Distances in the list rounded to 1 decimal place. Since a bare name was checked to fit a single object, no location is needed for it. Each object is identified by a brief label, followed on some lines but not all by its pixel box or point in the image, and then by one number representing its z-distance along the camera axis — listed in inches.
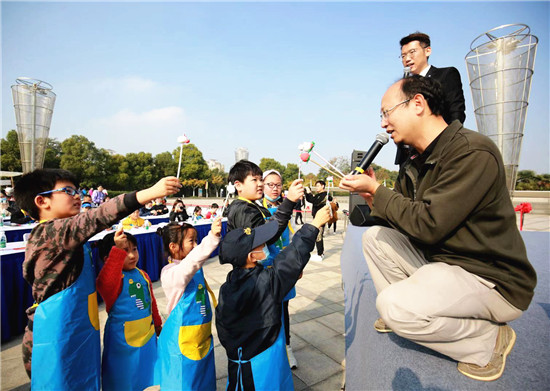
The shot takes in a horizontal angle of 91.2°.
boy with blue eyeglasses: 65.7
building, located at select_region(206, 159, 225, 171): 2864.2
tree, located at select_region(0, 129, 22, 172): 1291.6
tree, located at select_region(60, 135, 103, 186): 1395.2
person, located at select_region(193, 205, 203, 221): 364.0
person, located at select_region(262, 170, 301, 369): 112.5
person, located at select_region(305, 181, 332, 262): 289.3
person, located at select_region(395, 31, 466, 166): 88.6
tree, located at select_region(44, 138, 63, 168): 1397.6
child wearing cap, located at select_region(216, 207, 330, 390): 68.2
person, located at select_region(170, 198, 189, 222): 344.2
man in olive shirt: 51.7
